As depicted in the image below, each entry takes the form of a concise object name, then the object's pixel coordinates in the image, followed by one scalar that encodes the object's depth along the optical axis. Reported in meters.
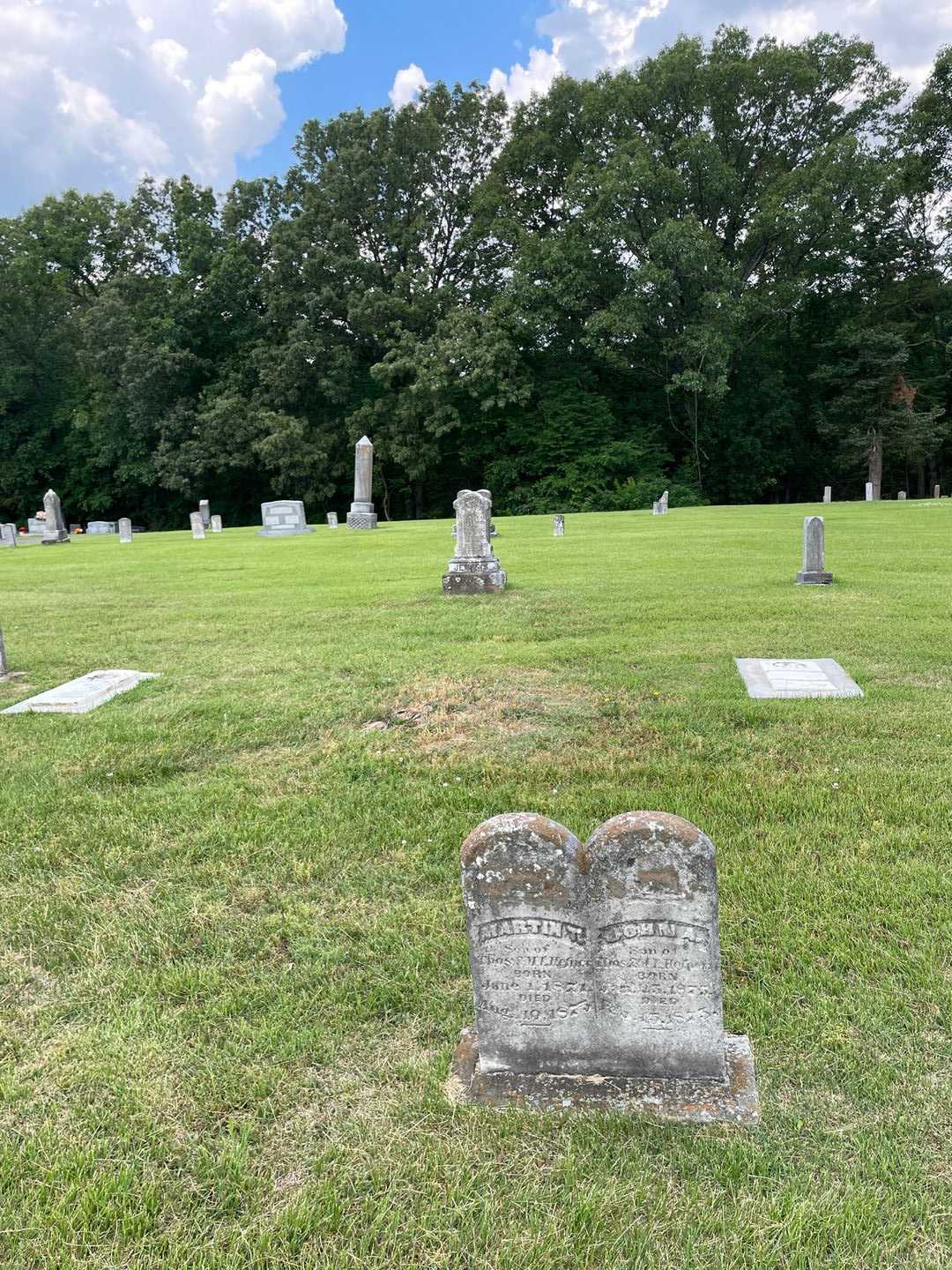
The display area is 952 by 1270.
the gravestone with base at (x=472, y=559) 10.12
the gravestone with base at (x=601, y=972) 2.02
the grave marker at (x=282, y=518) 23.53
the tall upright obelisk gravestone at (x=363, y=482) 24.28
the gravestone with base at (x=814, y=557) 9.58
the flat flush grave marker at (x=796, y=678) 5.44
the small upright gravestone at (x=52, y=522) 25.38
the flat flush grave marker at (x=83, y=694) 5.71
